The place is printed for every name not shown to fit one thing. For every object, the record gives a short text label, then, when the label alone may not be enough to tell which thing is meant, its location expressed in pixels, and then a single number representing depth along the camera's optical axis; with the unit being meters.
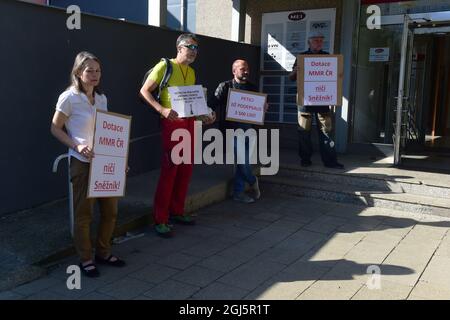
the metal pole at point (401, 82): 6.52
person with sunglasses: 4.46
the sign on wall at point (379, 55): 7.80
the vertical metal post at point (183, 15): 10.91
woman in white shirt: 3.55
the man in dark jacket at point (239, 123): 5.62
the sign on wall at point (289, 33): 8.14
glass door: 6.56
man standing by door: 6.46
